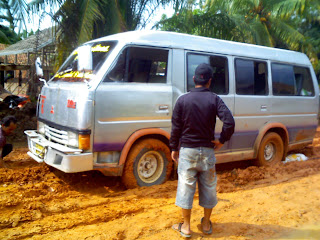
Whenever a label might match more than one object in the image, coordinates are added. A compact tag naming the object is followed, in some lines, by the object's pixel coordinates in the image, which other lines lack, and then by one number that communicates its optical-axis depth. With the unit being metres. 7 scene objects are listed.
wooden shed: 11.41
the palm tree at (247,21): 10.64
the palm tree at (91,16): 8.08
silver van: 4.15
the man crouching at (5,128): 5.29
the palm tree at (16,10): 8.04
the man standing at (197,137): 3.23
